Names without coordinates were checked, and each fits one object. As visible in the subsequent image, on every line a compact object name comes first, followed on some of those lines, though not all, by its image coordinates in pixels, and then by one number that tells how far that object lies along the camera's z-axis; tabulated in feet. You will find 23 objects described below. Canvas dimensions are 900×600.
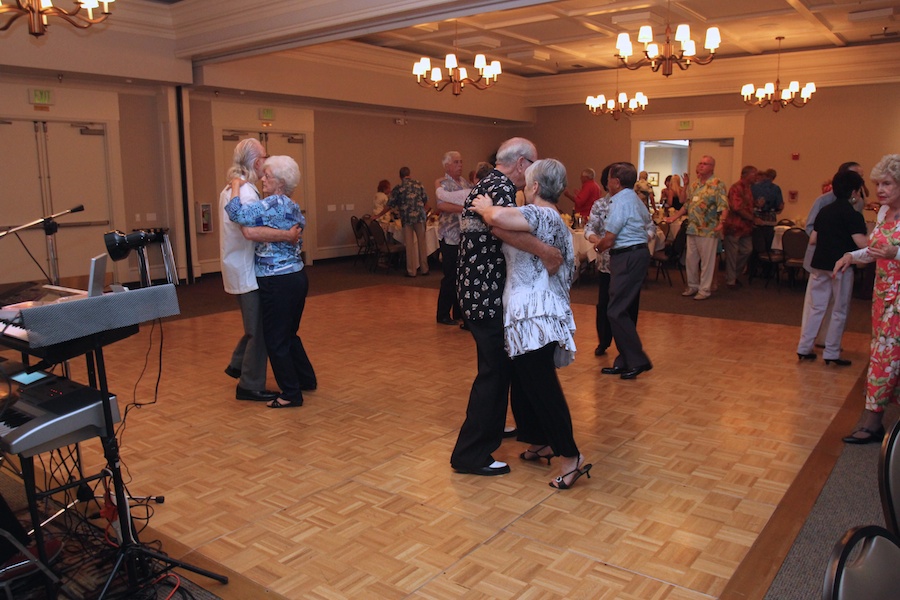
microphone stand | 9.75
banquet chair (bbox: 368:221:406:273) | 37.09
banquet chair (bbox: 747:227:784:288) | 33.19
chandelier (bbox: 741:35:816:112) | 36.78
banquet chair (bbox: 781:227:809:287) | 30.83
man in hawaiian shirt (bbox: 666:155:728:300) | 28.84
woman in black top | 17.19
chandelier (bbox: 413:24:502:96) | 31.55
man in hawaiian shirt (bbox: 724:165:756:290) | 32.30
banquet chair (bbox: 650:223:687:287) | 33.58
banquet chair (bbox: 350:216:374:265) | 39.91
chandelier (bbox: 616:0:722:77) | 25.43
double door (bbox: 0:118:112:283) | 29.41
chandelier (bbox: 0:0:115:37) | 17.11
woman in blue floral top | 14.32
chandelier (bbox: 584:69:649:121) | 42.01
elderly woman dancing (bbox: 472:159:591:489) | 10.44
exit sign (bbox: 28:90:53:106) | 29.30
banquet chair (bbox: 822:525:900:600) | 4.23
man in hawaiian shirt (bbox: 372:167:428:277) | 36.04
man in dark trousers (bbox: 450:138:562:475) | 11.03
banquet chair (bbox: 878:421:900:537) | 5.82
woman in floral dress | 12.36
